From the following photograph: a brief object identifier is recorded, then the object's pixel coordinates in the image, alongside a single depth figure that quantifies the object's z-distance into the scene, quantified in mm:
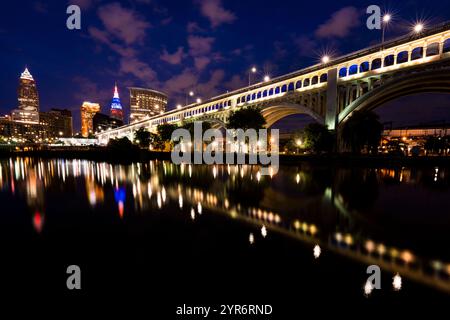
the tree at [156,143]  68419
